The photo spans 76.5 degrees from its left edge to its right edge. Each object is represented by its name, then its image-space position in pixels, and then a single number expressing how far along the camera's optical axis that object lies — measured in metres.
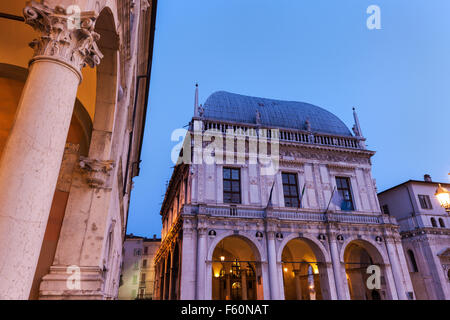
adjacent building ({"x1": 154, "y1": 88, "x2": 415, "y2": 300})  19.05
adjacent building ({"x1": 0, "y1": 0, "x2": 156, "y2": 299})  2.76
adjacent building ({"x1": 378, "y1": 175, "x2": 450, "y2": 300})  24.79
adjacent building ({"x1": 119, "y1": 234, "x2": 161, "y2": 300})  52.03
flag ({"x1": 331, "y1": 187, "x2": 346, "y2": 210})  21.19
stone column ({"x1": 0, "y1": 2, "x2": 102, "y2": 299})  2.62
